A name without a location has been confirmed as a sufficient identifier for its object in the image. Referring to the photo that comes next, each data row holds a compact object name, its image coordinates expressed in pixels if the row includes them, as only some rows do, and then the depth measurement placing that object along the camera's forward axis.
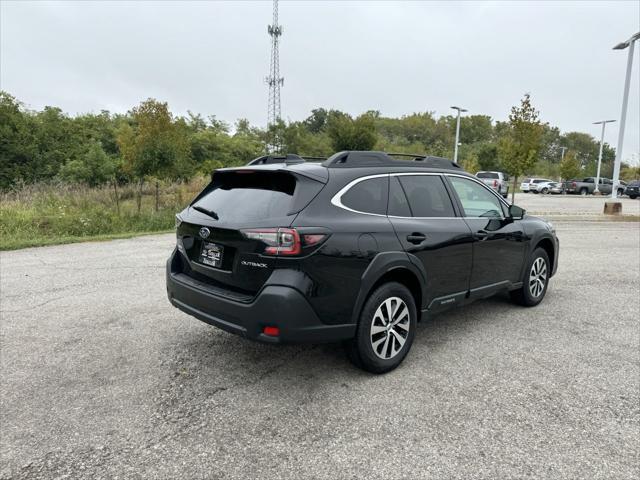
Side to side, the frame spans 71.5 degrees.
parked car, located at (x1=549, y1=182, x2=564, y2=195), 43.16
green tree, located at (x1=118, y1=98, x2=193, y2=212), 15.88
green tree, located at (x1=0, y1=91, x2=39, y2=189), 30.28
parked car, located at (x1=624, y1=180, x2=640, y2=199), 36.59
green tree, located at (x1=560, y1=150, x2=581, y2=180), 51.06
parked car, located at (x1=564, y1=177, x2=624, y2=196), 42.91
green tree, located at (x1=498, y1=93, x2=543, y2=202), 18.89
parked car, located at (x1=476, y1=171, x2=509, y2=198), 27.47
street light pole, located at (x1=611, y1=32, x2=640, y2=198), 17.36
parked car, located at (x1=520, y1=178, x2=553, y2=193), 45.27
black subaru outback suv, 2.98
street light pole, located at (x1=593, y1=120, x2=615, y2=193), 41.23
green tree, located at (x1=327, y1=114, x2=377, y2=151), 42.28
